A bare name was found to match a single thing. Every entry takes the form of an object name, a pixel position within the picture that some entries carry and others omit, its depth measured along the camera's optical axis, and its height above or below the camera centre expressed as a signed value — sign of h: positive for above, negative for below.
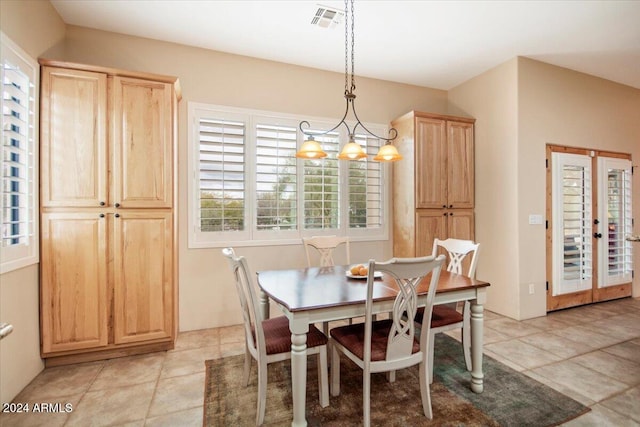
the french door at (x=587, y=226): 3.79 -0.17
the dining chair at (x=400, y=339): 1.67 -0.72
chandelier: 2.30 +0.47
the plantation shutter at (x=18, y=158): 2.02 +0.39
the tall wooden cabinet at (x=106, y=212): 2.45 +0.01
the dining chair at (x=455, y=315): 2.20 -0.76
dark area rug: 1.86 -1.24
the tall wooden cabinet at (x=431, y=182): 3.73 +0.38
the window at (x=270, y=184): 3.31 +0.34
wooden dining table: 1.68 -0.50
